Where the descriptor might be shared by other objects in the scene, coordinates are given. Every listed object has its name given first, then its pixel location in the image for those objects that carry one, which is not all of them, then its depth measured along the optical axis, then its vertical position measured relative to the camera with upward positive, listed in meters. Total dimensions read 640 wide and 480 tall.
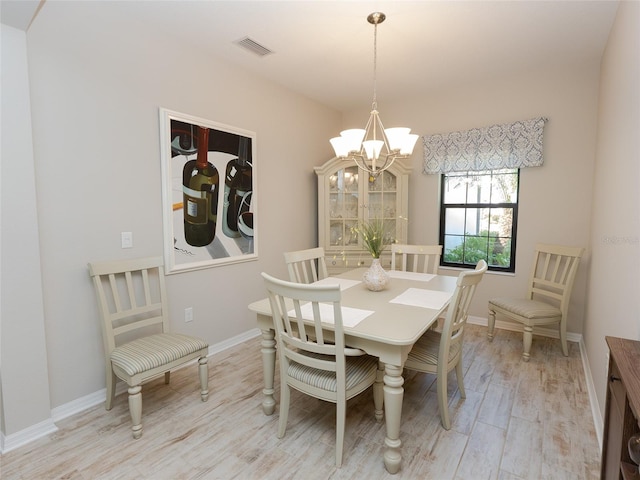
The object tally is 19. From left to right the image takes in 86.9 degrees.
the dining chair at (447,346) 1.88 -0.82
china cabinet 4.04 +0.14
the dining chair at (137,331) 1.99 -0.83
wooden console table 0.96 -0.60
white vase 2.40 -0.43
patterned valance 3.42 +0.75
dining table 1.67 -0.56
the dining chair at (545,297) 2.96 -0.76
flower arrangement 2.37 -0.16
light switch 2.44 -0.16
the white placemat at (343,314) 1.81 -0.55
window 3.75 -0.01
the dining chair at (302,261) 2.68 -0.36
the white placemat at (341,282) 2.62 -0.52
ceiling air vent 2.73 +1.43
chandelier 2.35 +0.53
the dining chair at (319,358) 1.62 -0.76
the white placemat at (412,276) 2.84 -0.51
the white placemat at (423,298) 2.10 -0.53
